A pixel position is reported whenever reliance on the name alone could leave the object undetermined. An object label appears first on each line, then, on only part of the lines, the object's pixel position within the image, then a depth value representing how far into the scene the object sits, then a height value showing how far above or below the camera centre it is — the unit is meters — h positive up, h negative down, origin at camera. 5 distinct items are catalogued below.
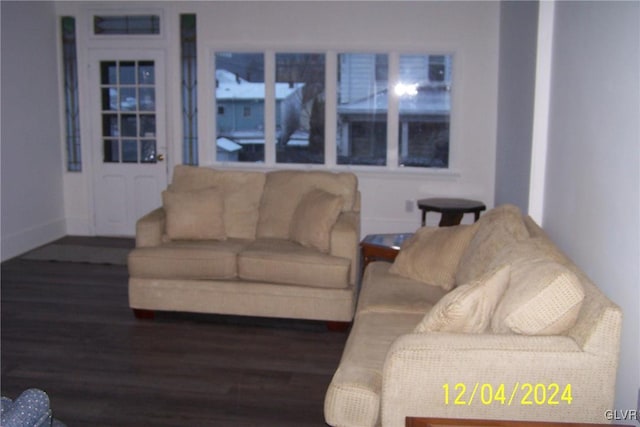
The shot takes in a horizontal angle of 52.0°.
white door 6.93 -0.14
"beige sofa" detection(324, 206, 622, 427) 2.21 -0.78
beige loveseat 4.25 -0.85
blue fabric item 1.73 -0.77
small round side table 5.75 -0.72
